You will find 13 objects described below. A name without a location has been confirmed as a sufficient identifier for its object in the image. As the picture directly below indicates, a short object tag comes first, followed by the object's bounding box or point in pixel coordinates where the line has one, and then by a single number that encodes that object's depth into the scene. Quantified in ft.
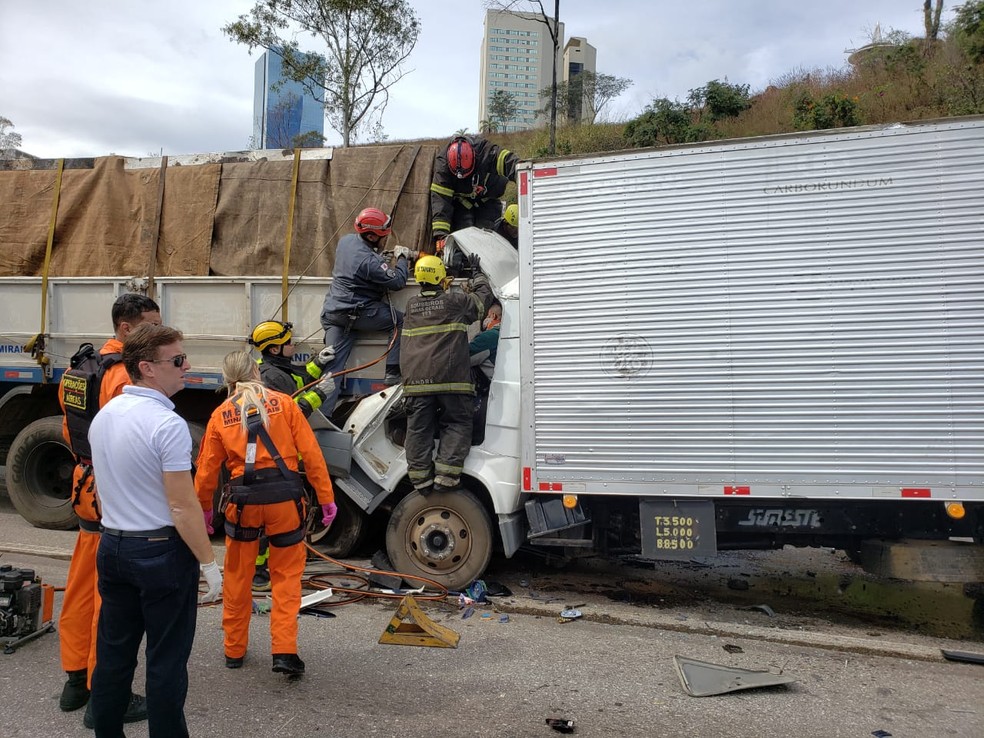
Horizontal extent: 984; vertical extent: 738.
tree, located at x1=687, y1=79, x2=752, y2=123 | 71.82
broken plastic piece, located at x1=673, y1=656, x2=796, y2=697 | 11.55
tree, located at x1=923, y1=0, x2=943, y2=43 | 74.28
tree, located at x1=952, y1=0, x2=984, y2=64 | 53.88
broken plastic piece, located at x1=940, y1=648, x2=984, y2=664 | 12.92
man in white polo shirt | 8.08
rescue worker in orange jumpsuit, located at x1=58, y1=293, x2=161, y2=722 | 10.81
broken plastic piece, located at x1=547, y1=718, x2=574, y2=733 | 10.39
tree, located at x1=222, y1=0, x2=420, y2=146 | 63.46
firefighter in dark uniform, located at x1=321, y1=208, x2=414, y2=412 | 17.53
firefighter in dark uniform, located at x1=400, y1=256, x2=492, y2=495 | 15.70
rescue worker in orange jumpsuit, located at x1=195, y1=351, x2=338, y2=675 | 11.74
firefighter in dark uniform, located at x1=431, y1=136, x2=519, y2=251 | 19.08
